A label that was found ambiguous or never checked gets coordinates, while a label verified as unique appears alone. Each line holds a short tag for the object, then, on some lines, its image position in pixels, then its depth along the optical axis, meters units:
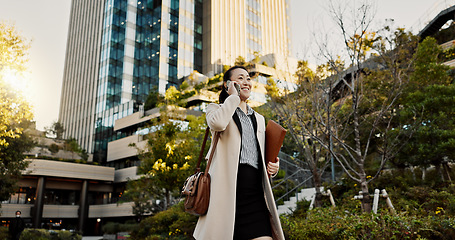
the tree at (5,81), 10.96
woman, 1.93
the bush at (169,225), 8.44
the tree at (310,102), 8.34
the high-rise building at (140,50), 44.09
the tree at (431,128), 10.31
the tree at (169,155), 14.16
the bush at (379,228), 4.63
